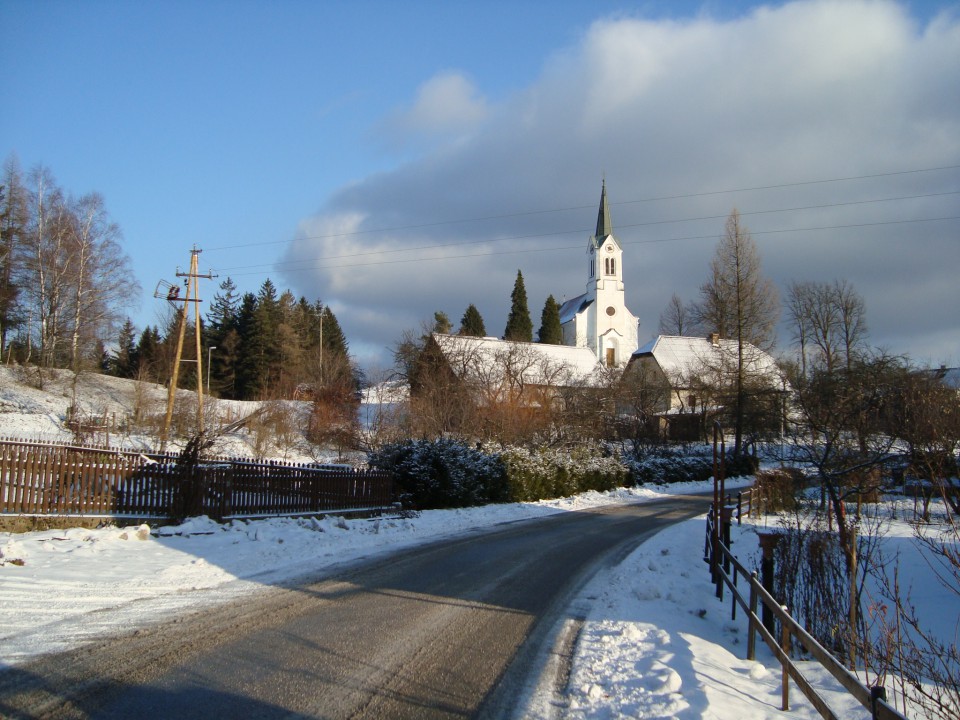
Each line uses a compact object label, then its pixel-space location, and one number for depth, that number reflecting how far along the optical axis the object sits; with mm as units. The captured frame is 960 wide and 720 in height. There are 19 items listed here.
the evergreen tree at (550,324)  96250
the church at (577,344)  45688
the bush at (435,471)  21453
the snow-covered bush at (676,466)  39406
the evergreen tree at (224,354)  66562
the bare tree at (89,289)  43188
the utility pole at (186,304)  33938
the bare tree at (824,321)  60506
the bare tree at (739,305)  44250
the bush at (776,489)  21250
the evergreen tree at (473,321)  87544
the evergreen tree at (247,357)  65812
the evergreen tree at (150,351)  60638
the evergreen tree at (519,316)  92238
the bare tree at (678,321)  87438
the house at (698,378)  43369
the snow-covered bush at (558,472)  26656
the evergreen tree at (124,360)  71812
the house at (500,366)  43531
